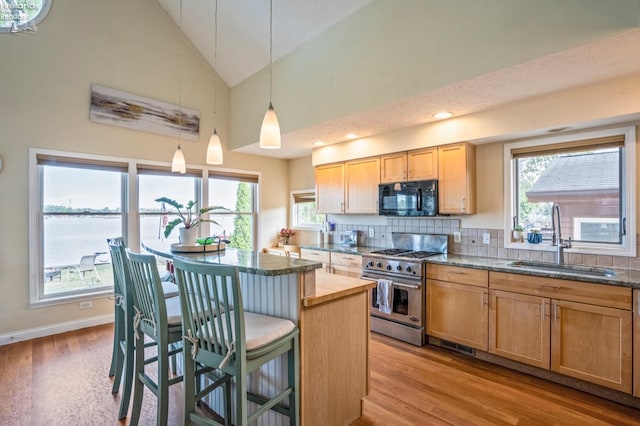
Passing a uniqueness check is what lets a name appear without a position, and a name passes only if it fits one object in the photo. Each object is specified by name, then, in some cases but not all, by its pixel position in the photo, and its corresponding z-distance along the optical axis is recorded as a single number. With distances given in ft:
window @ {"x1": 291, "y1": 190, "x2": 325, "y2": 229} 18.03
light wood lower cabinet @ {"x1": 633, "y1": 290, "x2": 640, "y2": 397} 7.20
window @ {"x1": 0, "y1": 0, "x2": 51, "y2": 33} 11.18
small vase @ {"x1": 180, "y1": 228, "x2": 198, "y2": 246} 8.24
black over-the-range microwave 11.72
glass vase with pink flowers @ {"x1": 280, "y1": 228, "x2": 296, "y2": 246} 18.35
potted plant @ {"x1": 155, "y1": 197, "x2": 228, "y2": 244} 8.21
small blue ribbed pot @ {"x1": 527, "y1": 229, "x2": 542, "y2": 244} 10.21
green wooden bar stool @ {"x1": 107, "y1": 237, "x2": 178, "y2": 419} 6.88
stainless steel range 10.82
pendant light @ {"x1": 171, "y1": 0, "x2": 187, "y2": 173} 14.98
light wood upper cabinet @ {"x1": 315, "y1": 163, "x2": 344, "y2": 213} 15.14
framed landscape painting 12.79
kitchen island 5.71
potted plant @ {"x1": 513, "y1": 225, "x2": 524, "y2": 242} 10.78
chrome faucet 9.49
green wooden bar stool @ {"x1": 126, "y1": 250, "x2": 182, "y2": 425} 5.57
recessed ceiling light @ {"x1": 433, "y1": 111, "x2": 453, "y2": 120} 10.57
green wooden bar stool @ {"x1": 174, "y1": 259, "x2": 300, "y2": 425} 4.58
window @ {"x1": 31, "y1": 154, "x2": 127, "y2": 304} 11.82
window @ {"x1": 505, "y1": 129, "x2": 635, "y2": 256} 8.85
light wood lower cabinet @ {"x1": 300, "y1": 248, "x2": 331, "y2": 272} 14.29
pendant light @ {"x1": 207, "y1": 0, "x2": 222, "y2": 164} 9.07
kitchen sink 8.61
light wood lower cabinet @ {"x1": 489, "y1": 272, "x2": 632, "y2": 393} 7.45
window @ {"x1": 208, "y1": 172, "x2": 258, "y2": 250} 16.69
